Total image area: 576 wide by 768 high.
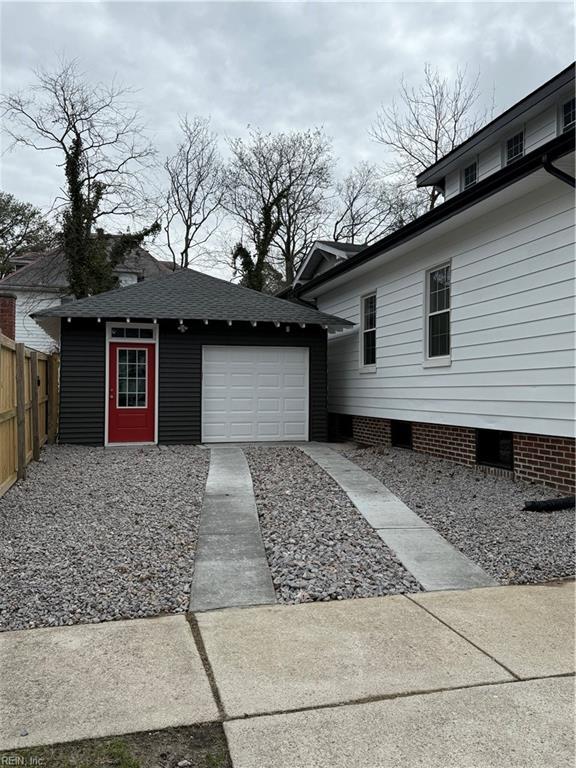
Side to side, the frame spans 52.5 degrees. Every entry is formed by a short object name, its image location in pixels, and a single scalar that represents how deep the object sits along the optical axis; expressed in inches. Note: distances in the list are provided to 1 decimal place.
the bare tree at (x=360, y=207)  1179.9
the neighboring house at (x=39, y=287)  960.9
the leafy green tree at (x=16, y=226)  1230.9
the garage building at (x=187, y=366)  459.5
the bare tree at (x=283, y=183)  1158.3
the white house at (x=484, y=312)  271.0
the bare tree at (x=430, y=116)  907.4
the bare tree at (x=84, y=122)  843.4
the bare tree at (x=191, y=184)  1160.2
